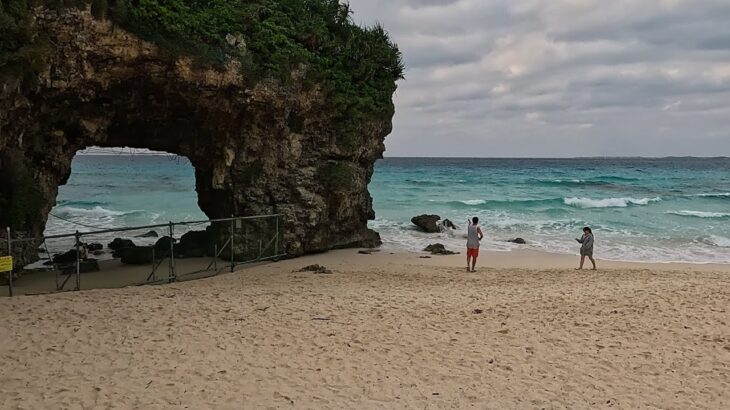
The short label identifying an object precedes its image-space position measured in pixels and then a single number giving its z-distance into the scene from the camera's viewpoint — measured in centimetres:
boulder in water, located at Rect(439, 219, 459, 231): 2692
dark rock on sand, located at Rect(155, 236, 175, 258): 1728
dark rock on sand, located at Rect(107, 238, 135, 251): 2070
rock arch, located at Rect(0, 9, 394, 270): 1251
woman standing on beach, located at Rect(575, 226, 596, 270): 1661
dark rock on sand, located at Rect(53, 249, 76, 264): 1715
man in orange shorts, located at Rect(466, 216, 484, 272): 1582
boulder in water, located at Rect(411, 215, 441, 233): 2602
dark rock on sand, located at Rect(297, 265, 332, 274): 1499
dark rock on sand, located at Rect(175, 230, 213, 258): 1780
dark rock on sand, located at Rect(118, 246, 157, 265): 1650
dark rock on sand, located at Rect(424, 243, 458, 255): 1992
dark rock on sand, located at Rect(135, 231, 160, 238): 2477
